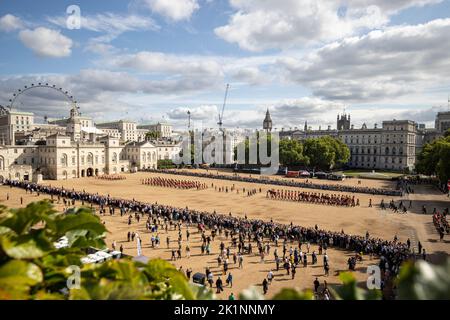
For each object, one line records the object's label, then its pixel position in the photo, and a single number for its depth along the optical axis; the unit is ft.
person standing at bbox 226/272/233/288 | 63.40
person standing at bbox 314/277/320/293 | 60.70
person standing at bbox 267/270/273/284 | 65.16
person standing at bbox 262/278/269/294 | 60.21
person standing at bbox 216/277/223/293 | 60.75
